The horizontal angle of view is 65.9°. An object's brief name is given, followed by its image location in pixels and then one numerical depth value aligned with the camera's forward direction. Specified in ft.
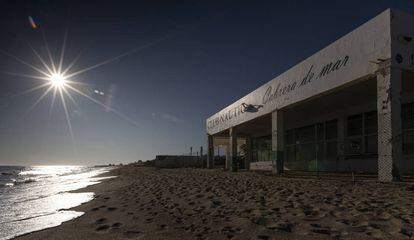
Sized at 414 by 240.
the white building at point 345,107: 37.22
